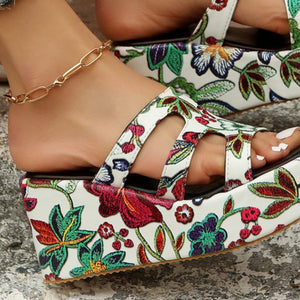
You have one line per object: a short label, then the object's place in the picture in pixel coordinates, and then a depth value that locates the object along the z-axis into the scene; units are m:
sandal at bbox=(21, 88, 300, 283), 0.94
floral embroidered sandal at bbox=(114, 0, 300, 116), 1.06
